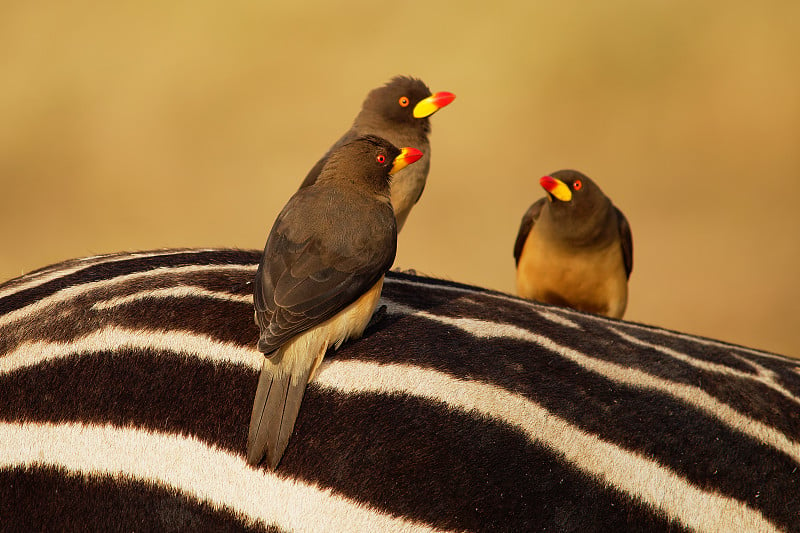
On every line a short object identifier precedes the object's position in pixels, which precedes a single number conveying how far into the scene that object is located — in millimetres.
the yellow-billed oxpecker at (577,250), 11047
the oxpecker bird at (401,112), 10867
